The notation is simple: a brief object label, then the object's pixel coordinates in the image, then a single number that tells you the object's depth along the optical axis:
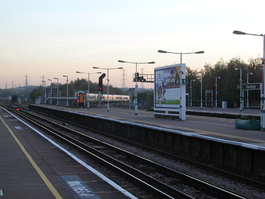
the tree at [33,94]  145.12
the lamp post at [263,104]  16.43
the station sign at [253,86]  30.09
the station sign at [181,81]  23.20
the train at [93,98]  62.56
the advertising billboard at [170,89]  23.55
